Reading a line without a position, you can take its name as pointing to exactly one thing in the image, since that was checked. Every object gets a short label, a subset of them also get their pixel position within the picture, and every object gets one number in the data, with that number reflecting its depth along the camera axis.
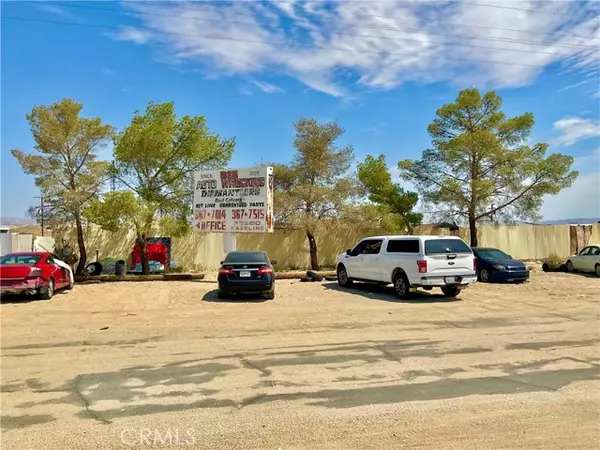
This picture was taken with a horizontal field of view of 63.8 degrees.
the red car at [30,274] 13.77
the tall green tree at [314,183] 24.38
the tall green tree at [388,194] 27.61
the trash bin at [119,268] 21.67
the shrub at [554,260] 26.44
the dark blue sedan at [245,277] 14.36
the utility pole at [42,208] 22.00
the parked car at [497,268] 19.00
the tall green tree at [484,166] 26.30
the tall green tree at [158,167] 20.19
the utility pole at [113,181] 21.74
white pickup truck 14.23
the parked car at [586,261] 22.28
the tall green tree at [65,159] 21.09
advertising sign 20.52
